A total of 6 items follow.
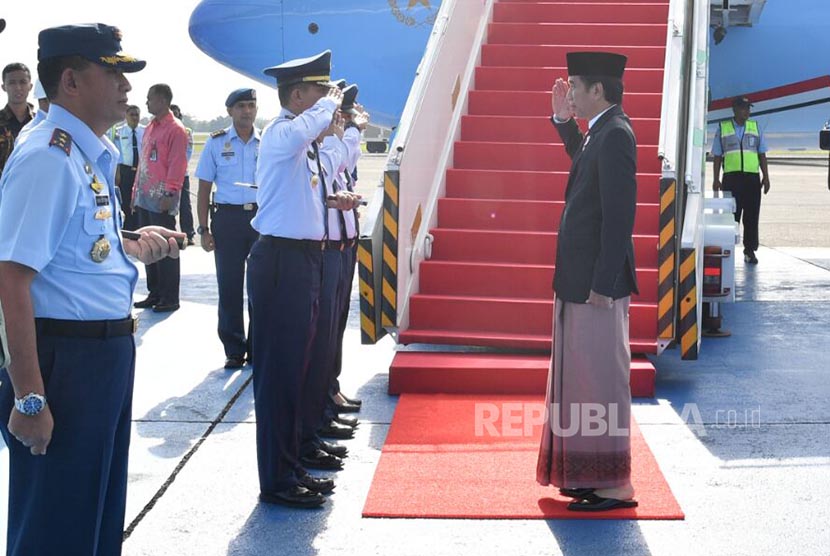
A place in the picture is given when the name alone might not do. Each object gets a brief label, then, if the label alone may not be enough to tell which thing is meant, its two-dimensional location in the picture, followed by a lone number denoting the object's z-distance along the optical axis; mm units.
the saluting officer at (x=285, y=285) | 4090
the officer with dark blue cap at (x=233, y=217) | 6492
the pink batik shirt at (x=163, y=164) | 7887
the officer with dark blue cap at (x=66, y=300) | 2414
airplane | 10281
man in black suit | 3994
